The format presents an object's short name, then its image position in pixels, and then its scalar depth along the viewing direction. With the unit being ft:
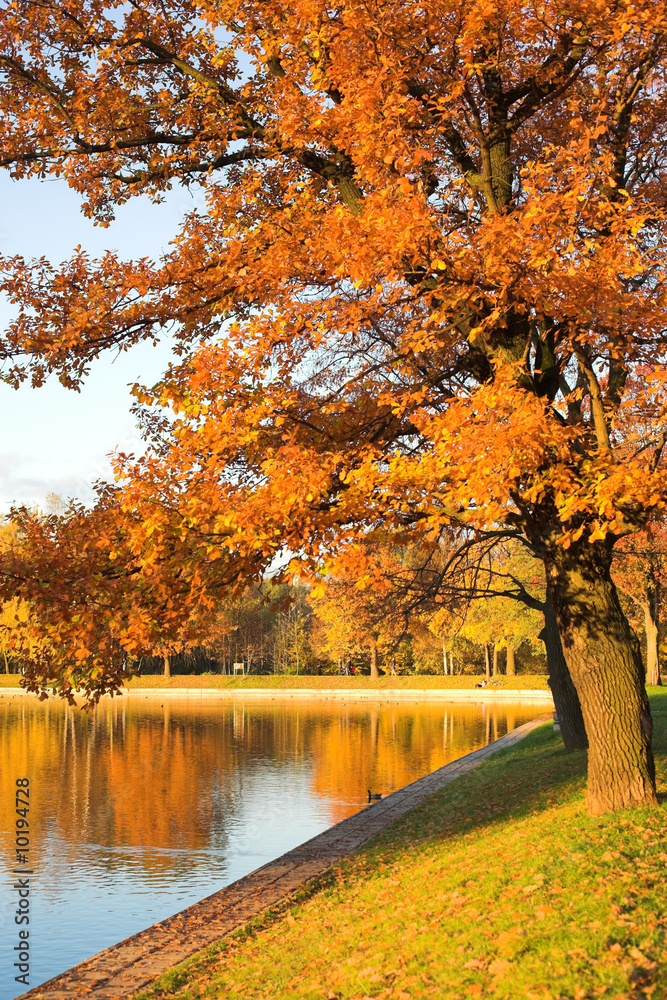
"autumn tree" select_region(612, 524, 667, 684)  104.72
